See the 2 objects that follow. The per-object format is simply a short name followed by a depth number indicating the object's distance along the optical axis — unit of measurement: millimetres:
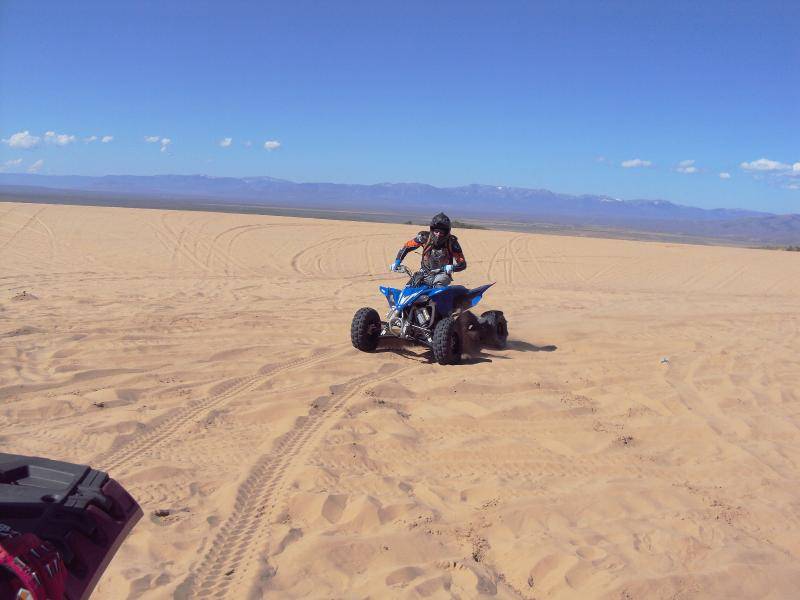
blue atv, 7508
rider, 8297
